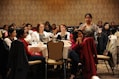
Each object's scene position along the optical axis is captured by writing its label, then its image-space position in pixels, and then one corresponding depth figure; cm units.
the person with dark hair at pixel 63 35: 769
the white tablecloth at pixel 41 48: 653
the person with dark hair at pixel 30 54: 624
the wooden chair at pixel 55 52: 621
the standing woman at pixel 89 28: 685
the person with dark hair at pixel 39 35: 751
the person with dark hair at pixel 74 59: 639
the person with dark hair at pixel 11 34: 689
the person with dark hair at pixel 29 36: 736
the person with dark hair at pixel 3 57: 604
